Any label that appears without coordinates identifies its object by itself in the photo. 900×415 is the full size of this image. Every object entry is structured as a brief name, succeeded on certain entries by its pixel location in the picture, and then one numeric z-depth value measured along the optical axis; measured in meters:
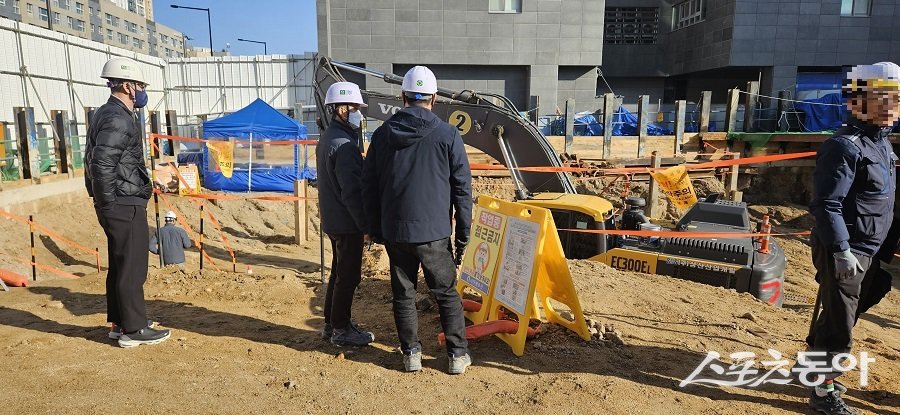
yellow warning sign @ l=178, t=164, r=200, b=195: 13.77
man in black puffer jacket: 3.66
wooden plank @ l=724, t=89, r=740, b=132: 18.09
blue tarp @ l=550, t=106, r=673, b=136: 19.81
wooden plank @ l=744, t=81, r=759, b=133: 18.62
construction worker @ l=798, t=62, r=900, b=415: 2.97
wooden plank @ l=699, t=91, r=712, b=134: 17.72
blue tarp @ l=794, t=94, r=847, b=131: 18.55
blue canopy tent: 16.41
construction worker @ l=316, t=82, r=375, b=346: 3.68
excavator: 6.66
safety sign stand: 3.85
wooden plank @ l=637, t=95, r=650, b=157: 16.97
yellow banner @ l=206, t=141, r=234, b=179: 15.05
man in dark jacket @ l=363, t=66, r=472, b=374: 3.28
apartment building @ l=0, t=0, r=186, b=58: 52.64
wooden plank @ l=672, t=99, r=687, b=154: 17.20
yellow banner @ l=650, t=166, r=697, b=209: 9.95
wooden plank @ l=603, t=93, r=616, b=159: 17.00
